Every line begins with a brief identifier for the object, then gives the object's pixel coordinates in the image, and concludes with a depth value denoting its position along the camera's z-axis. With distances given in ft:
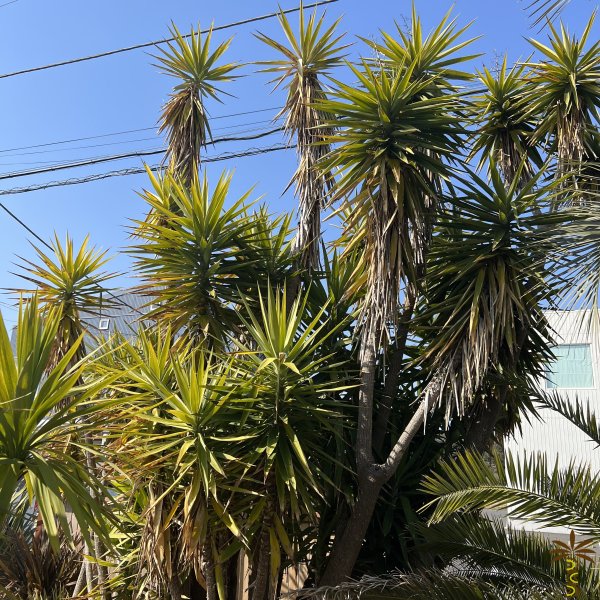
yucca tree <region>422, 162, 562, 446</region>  20.21
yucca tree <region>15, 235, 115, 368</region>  24.47
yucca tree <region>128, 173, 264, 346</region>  22.74
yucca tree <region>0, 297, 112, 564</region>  12.21
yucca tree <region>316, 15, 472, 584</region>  20.80
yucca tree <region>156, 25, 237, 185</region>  28.19
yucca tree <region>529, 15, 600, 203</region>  22.67
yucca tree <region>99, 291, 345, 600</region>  18.74
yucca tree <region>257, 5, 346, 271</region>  24.17
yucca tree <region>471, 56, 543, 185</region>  24.73
